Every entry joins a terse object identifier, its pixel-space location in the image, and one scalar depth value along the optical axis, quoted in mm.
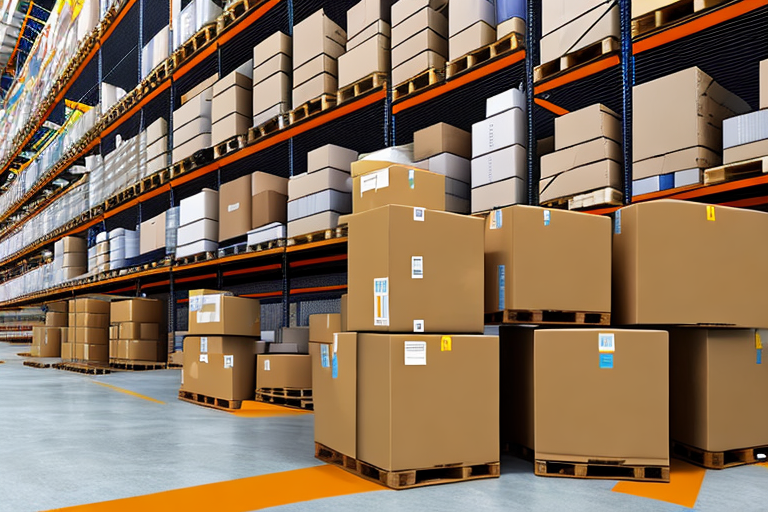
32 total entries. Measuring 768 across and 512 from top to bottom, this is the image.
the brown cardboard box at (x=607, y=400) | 2844
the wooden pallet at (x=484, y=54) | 4820
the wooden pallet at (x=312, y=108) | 6316
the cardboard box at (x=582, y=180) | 4113
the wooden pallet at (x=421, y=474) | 2678
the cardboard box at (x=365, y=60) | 5848
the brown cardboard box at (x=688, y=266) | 3035
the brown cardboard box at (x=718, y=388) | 3061
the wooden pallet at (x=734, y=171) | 3473
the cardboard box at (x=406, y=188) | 3410
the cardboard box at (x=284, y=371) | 5340
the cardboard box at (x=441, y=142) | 5246
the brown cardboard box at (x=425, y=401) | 2723
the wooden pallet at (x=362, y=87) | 5863
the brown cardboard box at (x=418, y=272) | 2848
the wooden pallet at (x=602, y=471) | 2814
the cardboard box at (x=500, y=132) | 4594
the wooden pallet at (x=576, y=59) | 4219
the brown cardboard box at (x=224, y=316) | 5273
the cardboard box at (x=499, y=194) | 4578
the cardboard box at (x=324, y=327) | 5203
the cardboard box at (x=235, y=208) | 7215
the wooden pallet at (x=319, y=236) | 5829
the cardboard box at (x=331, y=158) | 6035
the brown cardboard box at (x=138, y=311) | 8930
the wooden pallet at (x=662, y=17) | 3938
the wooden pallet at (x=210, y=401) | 5152
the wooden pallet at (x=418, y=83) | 5383
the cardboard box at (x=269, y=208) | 6891
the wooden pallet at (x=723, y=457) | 3043
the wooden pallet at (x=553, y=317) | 3092
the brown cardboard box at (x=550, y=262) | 3092
